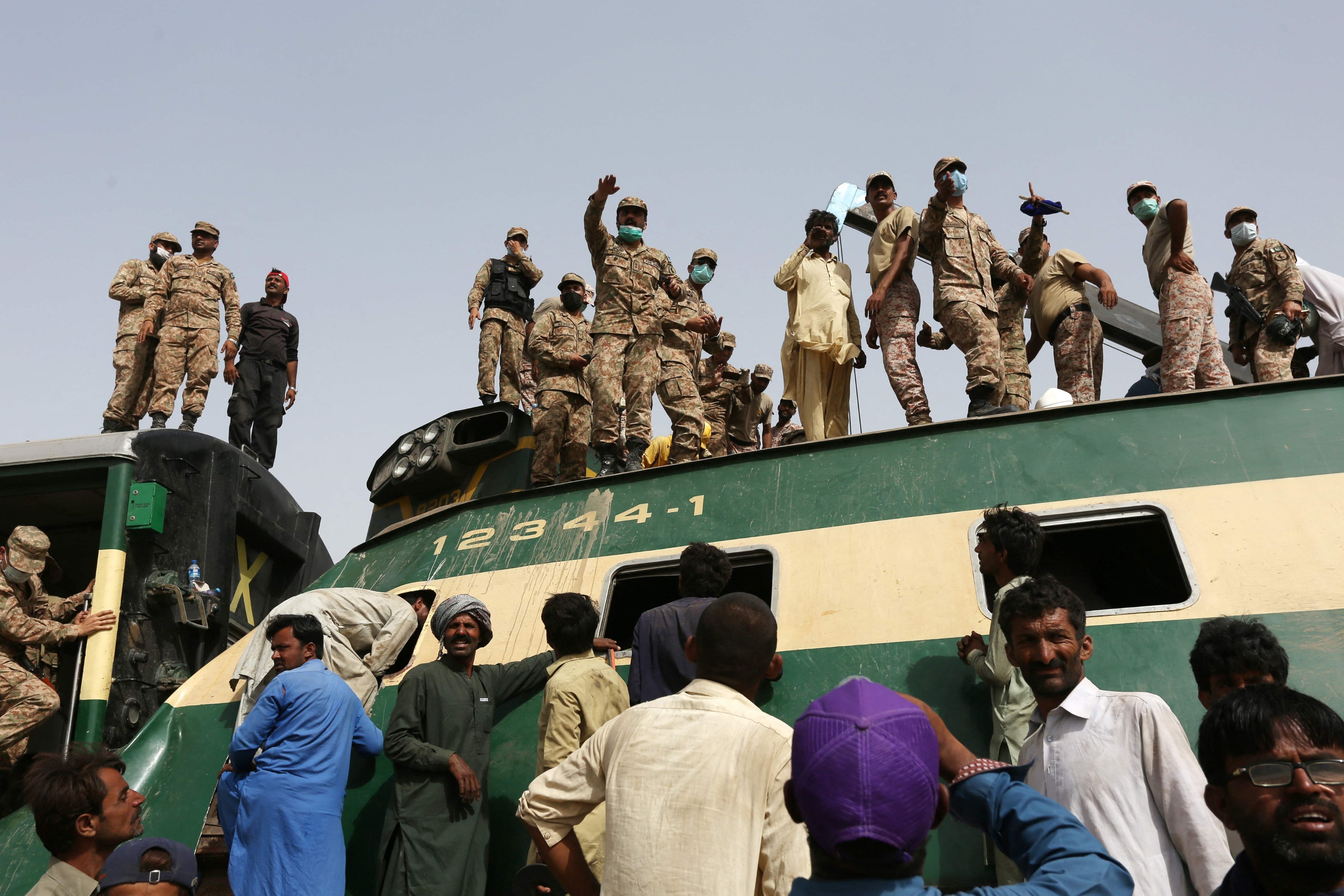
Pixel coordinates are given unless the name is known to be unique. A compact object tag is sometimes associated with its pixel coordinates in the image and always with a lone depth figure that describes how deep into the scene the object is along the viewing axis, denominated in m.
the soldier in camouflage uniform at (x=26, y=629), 6.78
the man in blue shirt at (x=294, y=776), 4.41
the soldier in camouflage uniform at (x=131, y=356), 9.98
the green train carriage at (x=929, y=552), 4.59
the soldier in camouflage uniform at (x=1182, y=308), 7.34
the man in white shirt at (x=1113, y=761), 2.98
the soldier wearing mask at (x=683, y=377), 8.39
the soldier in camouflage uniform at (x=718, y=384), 11.47
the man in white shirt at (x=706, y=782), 2.75
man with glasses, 2.14
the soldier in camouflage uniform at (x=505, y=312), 11.35
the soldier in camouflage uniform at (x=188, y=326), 9.89
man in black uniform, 10.18
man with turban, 4.50
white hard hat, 6.08
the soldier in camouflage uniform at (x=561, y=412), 8.32
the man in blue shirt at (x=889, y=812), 1.88
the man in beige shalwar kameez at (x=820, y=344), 7.88
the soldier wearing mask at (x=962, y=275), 7.57
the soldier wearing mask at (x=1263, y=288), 8.19
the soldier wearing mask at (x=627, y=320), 8.41
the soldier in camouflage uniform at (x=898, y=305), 7.64
